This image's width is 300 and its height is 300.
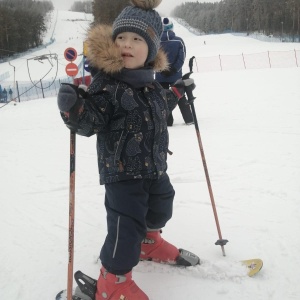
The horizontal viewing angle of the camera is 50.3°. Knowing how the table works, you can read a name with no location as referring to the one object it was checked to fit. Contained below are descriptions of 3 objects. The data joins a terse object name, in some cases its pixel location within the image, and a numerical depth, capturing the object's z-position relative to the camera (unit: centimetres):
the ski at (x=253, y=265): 205
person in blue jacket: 550
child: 178
